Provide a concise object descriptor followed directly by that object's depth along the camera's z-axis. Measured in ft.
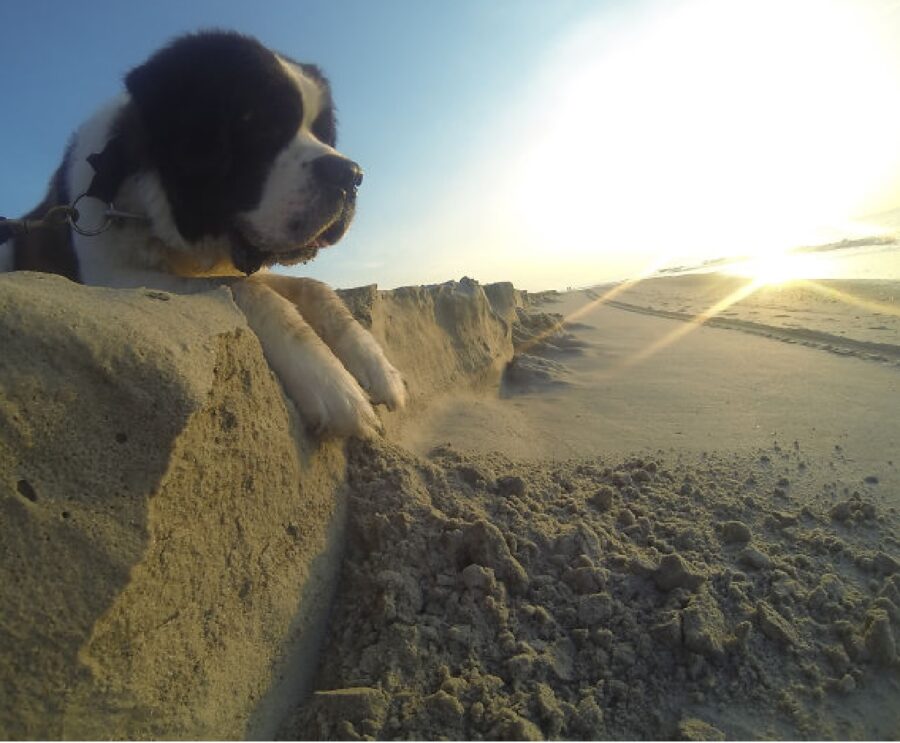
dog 1.72
